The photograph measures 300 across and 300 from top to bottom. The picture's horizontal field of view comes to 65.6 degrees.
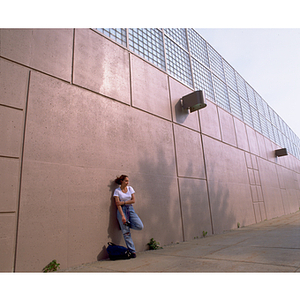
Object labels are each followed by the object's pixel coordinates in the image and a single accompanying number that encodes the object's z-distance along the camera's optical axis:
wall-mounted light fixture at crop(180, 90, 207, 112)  7.44
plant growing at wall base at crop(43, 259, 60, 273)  3.48
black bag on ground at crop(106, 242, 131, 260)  4.11
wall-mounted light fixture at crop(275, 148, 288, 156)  15.99
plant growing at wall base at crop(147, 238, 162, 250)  5.20
